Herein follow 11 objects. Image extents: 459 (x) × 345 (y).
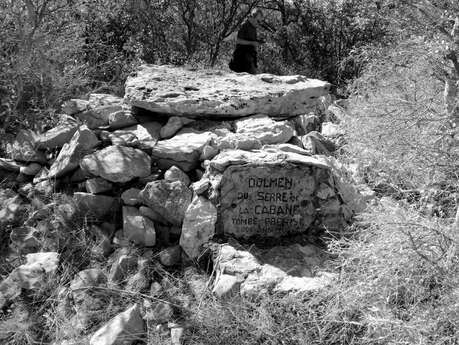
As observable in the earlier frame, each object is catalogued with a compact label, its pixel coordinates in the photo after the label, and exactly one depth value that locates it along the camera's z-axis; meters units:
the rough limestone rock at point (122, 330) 2.88
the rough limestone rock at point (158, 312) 3.10
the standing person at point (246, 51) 6.34
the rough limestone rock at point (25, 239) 3.59
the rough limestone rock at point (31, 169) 4.06
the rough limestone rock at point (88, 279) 3.26
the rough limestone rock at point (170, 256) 3.46
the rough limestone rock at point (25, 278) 3.23
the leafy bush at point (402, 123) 3.75
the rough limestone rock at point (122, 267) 3.35
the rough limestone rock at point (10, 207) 3.77
